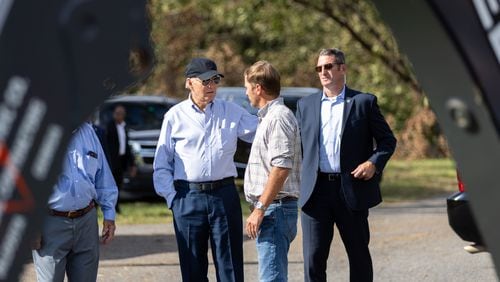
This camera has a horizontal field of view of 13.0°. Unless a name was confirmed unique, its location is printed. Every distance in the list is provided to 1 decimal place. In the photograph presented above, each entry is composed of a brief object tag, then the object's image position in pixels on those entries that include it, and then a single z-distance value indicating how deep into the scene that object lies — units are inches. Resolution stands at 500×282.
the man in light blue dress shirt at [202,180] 560.9
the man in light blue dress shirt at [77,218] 500.4
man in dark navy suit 582.6
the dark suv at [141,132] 1414.0
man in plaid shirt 542.1
